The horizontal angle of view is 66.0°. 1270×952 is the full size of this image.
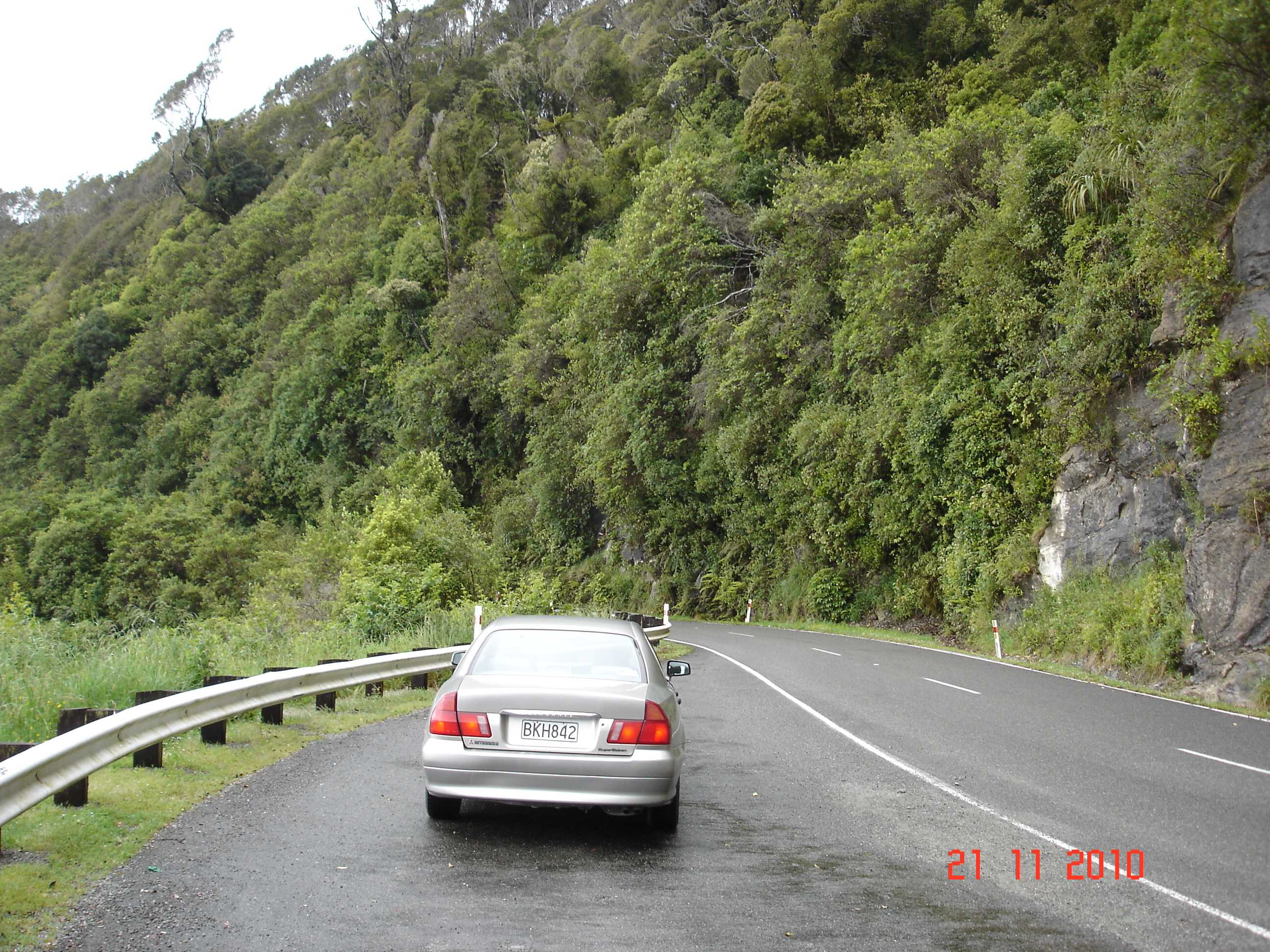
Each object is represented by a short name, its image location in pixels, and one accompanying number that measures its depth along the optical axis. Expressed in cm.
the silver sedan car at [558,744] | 599
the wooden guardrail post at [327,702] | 1150
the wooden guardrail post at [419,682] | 1396
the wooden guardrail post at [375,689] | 1316
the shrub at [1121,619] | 1653
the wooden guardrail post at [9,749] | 582
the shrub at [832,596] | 3256
